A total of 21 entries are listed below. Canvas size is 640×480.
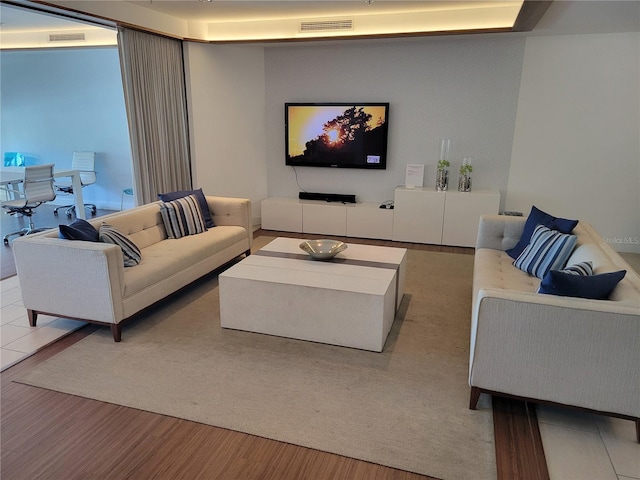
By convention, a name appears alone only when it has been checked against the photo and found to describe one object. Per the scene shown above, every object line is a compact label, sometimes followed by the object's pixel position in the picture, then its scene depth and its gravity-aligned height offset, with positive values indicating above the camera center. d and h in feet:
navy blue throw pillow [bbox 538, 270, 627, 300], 7.36 -2.35
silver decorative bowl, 11.67 -2.93
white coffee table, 9.79 -3.59
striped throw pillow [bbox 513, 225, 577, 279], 10.32 -2.62
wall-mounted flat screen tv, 18.94 +0.12
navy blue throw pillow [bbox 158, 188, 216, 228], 14.78 -2.18
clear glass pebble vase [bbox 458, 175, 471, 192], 17.69 -1.74
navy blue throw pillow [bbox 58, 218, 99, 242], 10.37 -2.24
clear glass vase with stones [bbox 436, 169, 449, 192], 17.92 -1.65
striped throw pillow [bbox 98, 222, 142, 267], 11.21 -2.65
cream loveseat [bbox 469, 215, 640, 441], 6.75 -3.23
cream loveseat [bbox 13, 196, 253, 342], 9.89 -3.26
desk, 17.26 -1.66
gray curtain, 15.24 +0.88
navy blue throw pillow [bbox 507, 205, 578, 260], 11.19 -2.17
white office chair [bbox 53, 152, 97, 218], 22.81 -1.74
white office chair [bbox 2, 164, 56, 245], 17.26 -2.25
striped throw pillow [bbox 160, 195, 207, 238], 13.94 -2.52
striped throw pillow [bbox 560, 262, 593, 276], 8.24 -2.37
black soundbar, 19.81 -2.62
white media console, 17.53 -3.23
